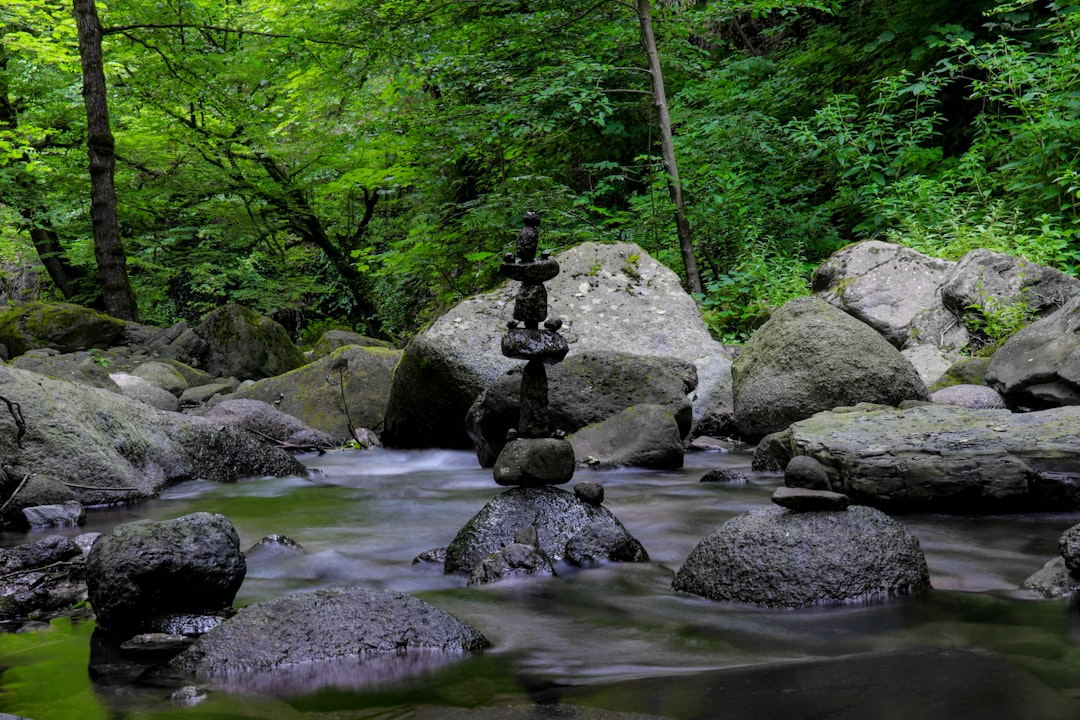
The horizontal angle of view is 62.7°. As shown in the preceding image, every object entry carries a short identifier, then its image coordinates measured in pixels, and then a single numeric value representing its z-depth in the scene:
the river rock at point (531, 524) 4.46
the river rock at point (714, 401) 9.01
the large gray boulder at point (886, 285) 9.91
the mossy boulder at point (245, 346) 14.19
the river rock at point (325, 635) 3.02
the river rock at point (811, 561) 3.70
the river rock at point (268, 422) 9.21
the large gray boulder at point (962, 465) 5.22
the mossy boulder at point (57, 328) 13.82
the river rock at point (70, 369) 9.33
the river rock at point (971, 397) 7.36
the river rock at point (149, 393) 10.45
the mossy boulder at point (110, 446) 6.08
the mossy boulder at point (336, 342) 15.01
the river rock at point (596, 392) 7.86
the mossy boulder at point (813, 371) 7.72
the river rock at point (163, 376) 11.91
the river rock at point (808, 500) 3.86
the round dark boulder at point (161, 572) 3.50
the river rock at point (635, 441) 7.24
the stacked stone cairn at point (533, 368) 4.61
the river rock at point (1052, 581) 3.62
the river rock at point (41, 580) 3.78
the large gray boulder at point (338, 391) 10.22
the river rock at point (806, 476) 3.97
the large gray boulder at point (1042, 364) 6.77
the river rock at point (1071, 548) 3.54
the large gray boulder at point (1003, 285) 9.04
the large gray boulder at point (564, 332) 8.55
